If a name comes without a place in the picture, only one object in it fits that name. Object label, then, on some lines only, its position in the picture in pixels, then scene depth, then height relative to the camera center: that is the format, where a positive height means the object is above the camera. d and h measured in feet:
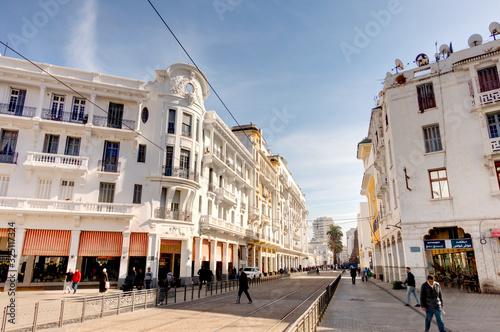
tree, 339.57 +13.83
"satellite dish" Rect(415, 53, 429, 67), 75.77 +43.92
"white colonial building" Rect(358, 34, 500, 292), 62.54 +18.08
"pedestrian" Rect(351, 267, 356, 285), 99.16 -7.22
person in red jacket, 66.46 -5.56
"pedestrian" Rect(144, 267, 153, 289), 73.41 -6.09
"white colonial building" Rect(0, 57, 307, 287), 75.51 +19.15
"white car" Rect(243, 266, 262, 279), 119.24 -7.78
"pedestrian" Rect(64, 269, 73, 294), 68.74 -6.72
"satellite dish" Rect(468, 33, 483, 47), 71.72 +45.86
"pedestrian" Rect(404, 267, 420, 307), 47.89 -4.81
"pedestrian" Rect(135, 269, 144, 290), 72.74 -6.90
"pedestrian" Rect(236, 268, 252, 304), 51.78 -5.37
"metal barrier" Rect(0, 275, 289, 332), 28.09 -6.04
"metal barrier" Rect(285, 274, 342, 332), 21.46 -5.44
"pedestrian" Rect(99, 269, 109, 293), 59.21 -5.87
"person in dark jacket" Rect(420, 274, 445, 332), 28.02 -4.32
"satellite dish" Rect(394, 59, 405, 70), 78.43 +44.06
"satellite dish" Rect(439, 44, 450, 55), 74.73 +45.71
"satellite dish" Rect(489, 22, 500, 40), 68.54 +46.20
